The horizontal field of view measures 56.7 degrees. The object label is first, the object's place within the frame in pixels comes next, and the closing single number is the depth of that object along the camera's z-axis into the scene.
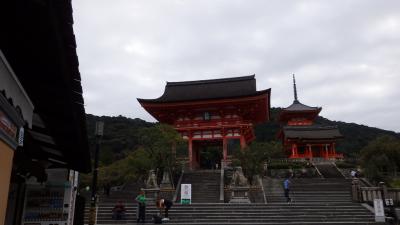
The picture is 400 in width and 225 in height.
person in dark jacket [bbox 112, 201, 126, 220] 16.42
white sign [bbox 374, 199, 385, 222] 14.10
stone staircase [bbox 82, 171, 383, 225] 15.48
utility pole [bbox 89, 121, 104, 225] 10.67
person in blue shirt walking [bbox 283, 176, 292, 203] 19.21
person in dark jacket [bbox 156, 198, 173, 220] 16.00
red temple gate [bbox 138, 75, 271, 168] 29.95
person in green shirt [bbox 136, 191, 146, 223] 15.41
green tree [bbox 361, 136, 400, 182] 27.72
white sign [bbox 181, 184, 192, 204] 18.72
